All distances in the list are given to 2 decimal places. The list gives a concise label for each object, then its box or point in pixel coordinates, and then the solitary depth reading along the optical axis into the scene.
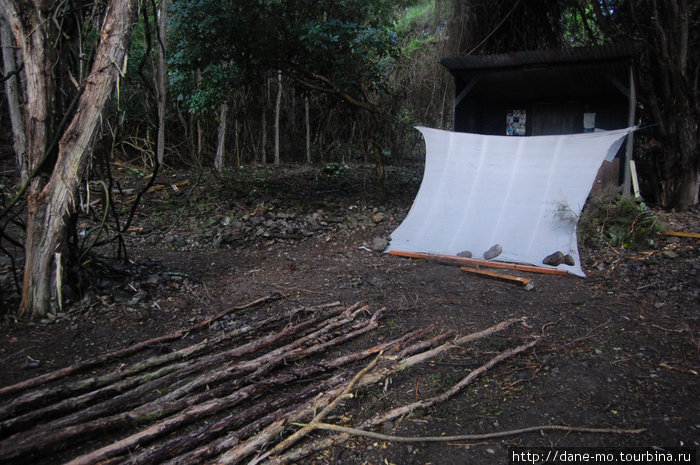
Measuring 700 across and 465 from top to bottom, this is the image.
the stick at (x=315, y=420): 1.76
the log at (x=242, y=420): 1.70
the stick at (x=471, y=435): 1.90
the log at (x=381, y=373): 1.73
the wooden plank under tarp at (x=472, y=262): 4.41
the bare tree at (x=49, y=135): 2.93
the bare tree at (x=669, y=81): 6.22
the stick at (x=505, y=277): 3.94
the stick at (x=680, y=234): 4.87
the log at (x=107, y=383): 1.97
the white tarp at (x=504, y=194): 4.95
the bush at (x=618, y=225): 4.96
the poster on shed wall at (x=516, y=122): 9.02
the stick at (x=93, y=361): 2.15
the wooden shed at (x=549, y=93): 6.38
